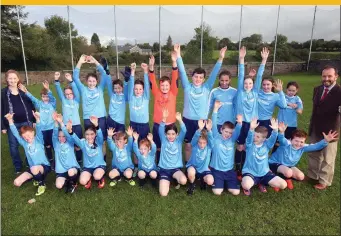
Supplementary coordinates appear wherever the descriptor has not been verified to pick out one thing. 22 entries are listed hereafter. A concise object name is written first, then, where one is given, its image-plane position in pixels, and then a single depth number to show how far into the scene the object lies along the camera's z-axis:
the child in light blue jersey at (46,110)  5.62
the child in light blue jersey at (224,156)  4.70
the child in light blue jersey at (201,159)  4.73
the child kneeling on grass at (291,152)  4.62
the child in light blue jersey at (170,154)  4.79
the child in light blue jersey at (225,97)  5.25
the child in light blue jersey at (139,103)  5.25
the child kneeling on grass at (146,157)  4.92
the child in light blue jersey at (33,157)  4.84
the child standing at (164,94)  5.17
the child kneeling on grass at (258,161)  4.65
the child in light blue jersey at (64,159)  4.87
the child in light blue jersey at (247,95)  5.16
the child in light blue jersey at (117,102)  5.51
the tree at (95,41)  26.08
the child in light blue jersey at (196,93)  5.17
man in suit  4.54
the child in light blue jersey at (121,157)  4.98
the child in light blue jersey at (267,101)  5.21
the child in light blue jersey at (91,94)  5.46
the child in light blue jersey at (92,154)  4.88
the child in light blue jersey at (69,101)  5.46
